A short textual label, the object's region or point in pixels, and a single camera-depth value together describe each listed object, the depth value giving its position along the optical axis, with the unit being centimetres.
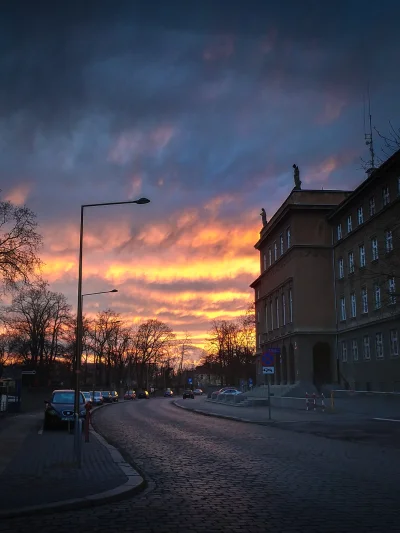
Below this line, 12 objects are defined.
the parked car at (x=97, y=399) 6352
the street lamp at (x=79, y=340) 1264
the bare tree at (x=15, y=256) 3009
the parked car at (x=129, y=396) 9481
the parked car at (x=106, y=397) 7691
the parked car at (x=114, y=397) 7922
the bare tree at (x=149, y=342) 12044
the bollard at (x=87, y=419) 1897
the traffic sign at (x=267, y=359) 3028
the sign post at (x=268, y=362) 3030
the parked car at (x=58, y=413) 2397
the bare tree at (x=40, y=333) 8394
